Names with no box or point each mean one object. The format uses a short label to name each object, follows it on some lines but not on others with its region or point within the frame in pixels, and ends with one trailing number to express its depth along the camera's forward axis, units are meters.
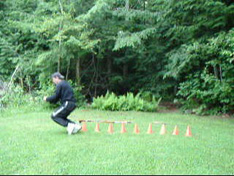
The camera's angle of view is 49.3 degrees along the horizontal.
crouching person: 6.45
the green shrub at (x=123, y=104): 11.82
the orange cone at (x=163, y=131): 6.96
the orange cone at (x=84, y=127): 7.18
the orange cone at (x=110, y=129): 7.04
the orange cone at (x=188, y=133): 6.82
